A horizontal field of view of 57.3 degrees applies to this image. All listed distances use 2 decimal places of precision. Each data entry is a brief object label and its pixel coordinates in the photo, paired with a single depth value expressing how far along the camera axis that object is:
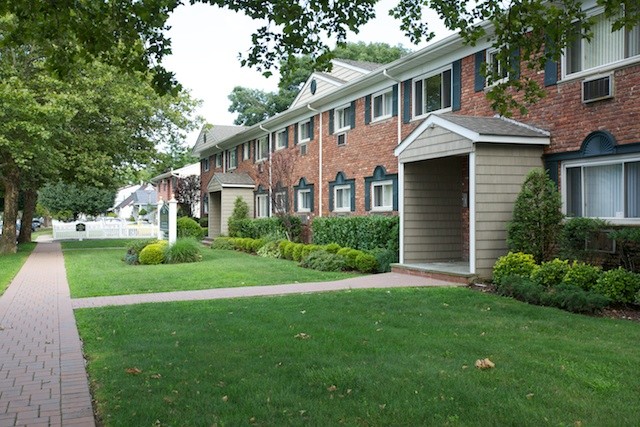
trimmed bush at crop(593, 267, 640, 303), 8.93
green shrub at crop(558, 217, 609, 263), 10.48
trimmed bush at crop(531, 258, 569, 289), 9.99
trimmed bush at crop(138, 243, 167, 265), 19.11
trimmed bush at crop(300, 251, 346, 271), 16.20
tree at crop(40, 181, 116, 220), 63.28
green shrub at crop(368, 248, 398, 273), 15.36
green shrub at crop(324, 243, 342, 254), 17.32
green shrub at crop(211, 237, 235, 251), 26.56
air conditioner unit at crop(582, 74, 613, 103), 10.70
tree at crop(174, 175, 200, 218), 40.59
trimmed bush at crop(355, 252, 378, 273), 15.44
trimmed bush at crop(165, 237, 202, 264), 19.41
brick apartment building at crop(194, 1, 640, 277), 10.84
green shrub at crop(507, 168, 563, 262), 11.18
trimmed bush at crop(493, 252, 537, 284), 10.73
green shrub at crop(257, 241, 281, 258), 21.66
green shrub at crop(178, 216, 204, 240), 30.70
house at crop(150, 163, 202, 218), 55.03
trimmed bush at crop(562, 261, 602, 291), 9.51
